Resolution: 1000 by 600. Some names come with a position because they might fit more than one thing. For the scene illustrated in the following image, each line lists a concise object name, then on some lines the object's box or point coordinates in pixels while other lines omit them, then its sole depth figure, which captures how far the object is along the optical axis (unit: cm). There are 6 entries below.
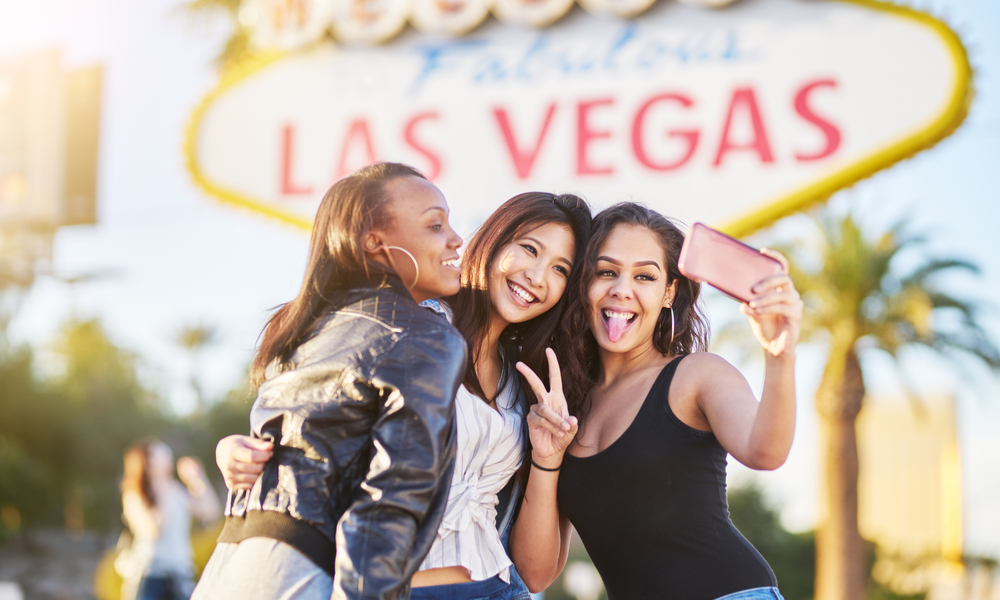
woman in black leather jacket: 185
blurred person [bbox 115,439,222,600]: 706
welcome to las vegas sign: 736
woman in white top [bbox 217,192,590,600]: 244
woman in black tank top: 225
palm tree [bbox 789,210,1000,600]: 1463
